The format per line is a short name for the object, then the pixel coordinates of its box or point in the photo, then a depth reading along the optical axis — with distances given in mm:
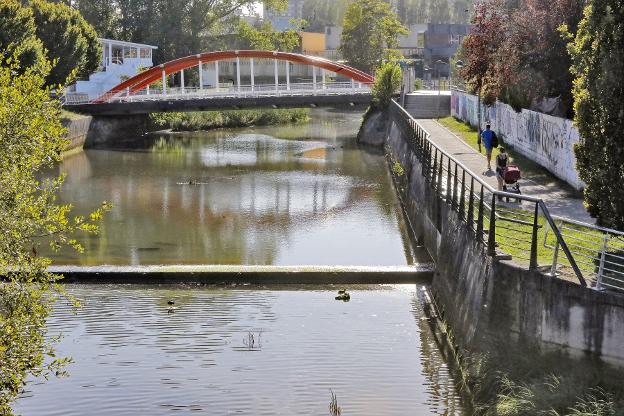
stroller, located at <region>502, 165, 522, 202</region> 26000
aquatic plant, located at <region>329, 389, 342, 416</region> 16766
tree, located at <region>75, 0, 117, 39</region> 100000
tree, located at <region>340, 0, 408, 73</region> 116938
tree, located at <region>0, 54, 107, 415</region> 12484
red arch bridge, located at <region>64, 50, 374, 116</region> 68875
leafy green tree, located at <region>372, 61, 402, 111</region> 68188
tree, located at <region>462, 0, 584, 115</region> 35531
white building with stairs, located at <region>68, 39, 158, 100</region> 80938
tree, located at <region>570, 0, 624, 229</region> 18156
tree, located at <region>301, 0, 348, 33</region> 190250
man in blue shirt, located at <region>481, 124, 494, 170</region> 31406
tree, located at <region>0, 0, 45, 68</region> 56344
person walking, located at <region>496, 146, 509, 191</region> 26489
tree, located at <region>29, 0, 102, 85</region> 66562
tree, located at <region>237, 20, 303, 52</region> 112625
